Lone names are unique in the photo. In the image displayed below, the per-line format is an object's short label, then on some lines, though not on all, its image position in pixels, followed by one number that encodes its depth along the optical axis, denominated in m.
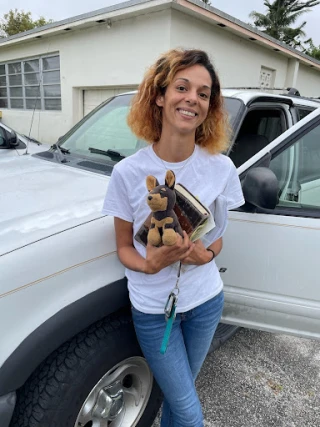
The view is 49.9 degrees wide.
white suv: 1.33
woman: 1.34
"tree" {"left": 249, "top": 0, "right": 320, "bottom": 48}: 30.02
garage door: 10.90
